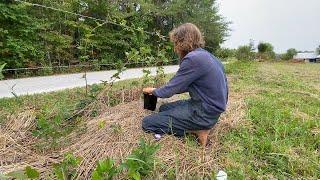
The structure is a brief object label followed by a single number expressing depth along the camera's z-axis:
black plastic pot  2.28
